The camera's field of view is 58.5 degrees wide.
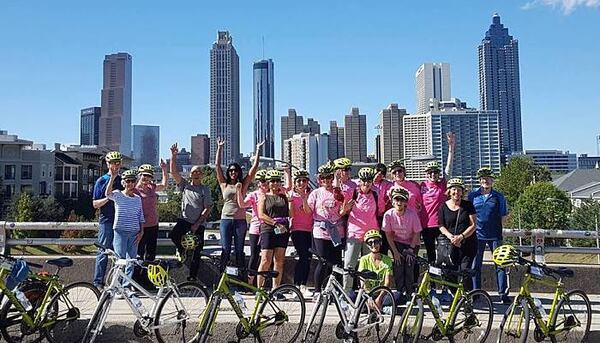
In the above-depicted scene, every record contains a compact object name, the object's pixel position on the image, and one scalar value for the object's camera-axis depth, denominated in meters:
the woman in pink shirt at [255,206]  8.10
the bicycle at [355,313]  6.36
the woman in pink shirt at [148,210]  8.38
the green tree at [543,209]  51.25
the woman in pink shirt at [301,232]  8.16
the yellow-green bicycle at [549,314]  6.34
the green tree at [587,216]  46.17
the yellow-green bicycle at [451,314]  6.29
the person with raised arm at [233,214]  8.31
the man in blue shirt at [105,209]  7.87
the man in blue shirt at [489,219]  8.16
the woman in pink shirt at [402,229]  7.47
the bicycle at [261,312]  6.09
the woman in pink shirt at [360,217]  7.62
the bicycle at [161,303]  6.27
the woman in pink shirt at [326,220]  7.83
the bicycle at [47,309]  6.18
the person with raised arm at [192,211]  8.59
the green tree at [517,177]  76.00
